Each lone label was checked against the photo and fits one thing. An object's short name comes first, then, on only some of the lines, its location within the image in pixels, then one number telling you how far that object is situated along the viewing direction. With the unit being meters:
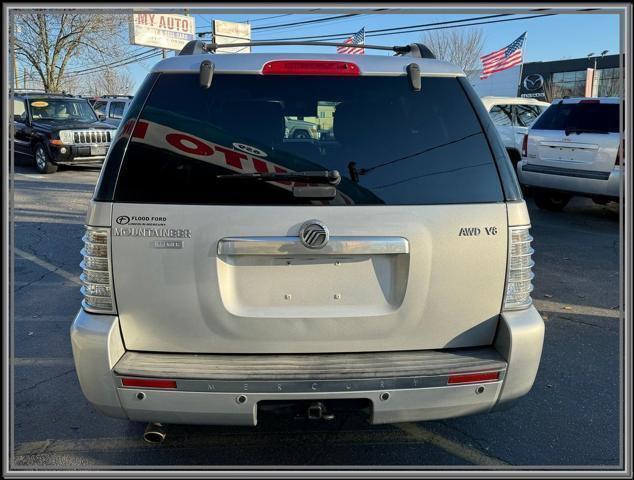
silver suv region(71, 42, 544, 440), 2.40
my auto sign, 28.88
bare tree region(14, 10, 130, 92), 30.54
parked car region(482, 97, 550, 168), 12.07
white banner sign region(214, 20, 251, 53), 33.53
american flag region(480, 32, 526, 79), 23.36
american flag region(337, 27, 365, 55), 23.86
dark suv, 14.64
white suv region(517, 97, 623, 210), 8.76
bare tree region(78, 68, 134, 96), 60.38
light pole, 32.22
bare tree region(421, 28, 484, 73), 40.16
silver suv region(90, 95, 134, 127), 19.64
